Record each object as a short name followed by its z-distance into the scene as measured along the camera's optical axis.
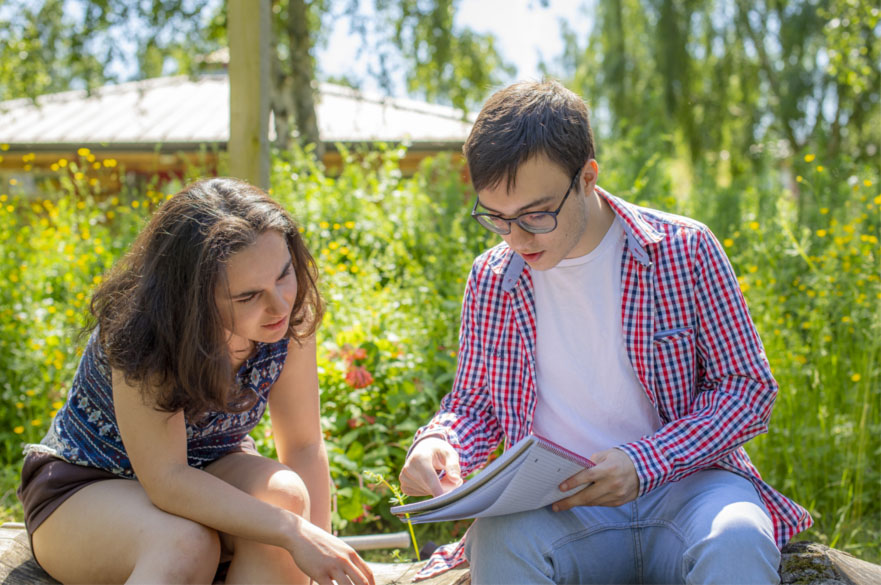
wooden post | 3.19
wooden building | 7.98
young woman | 1.63
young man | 1.51
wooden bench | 1.68
